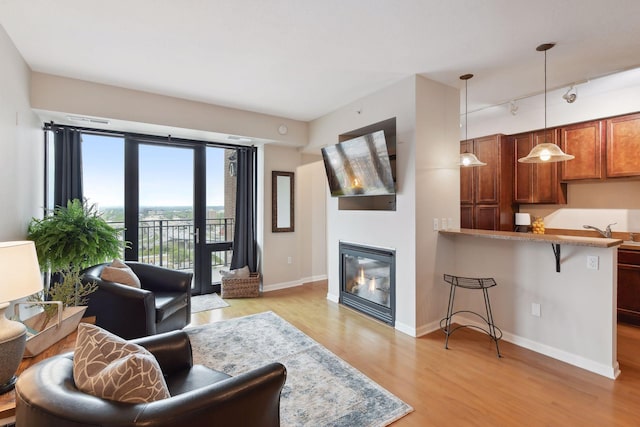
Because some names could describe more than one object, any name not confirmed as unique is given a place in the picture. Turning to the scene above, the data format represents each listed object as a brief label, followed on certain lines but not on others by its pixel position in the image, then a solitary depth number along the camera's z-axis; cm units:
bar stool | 311
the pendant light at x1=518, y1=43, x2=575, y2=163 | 288
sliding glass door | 401
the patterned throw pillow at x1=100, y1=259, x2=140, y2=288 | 291
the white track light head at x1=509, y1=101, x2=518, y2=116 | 409
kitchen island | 249
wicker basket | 459
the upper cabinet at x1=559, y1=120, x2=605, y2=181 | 399
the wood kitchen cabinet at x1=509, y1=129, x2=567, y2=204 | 445
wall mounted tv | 346
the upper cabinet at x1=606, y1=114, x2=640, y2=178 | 368
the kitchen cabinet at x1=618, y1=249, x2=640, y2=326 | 340
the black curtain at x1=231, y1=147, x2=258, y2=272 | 489
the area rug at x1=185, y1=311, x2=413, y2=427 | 201
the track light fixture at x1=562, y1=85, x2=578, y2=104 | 342
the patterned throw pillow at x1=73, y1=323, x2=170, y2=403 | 111
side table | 123
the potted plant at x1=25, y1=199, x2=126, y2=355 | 272
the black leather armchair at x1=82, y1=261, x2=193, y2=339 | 266
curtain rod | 355
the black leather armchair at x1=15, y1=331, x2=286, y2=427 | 98
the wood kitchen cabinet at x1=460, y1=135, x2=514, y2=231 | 485
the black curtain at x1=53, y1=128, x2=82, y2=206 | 354
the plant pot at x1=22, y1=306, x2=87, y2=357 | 166
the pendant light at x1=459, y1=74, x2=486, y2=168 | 353
